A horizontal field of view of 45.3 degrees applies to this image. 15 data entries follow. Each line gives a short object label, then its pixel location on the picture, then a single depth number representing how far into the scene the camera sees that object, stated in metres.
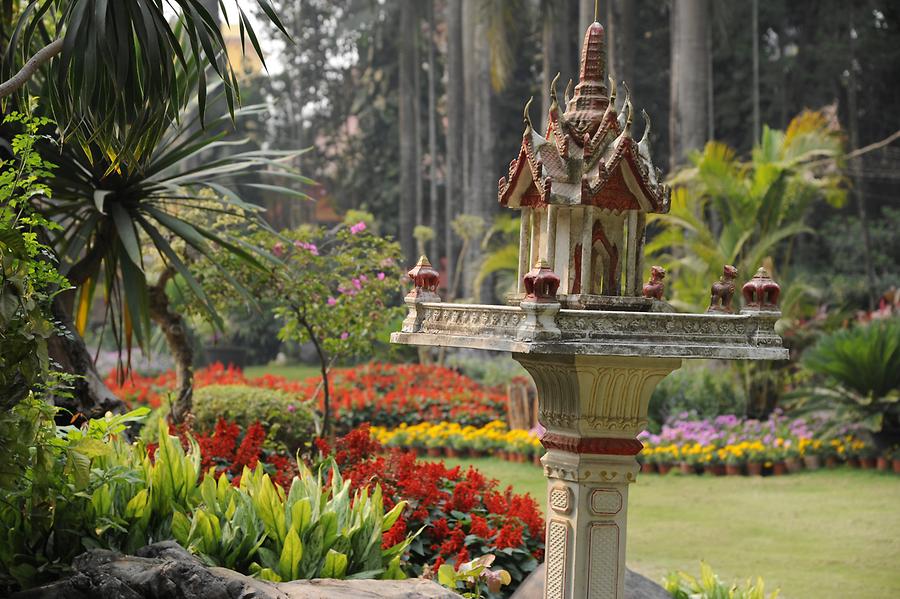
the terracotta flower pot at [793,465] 13.16
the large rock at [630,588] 6.42
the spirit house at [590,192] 5.84
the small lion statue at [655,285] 6.30
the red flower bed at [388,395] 15.77
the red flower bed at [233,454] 7.76
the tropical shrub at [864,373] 13.14
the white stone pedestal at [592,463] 5.80
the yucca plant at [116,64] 5.30
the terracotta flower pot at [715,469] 13.21
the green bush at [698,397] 15.19
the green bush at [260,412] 10.03
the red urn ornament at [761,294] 5.52
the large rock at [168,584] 4.44
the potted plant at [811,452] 13.26
